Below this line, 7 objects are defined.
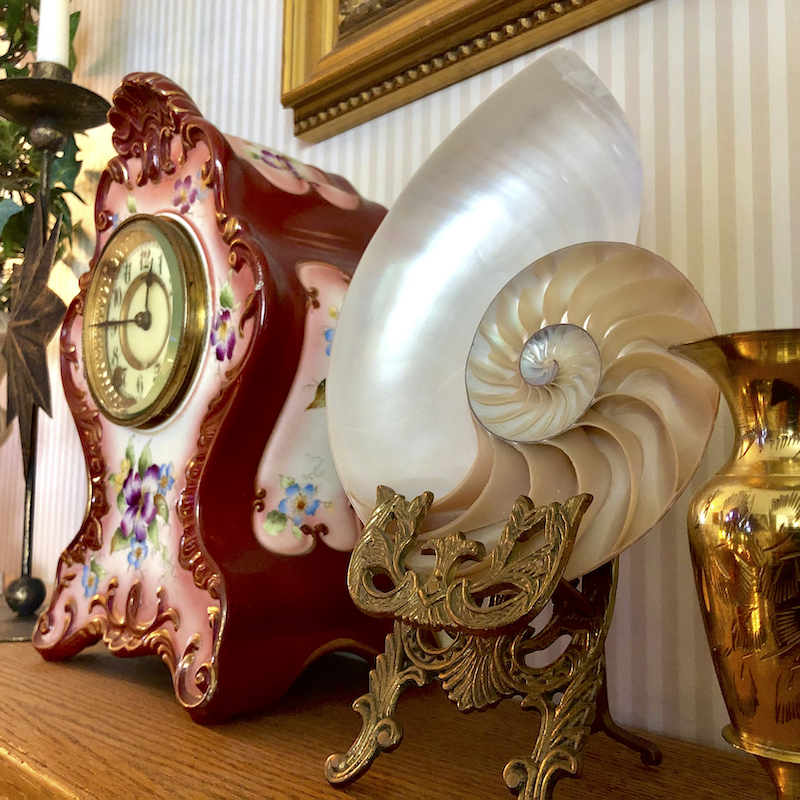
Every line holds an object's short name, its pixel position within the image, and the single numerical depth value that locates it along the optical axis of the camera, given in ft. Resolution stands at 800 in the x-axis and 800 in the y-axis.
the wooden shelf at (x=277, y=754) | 1.50
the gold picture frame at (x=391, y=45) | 2.43
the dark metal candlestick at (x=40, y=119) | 3.54
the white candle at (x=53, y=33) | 3.80
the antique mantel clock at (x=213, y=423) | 2.08
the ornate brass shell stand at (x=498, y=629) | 1.32
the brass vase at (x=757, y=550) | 1.12
